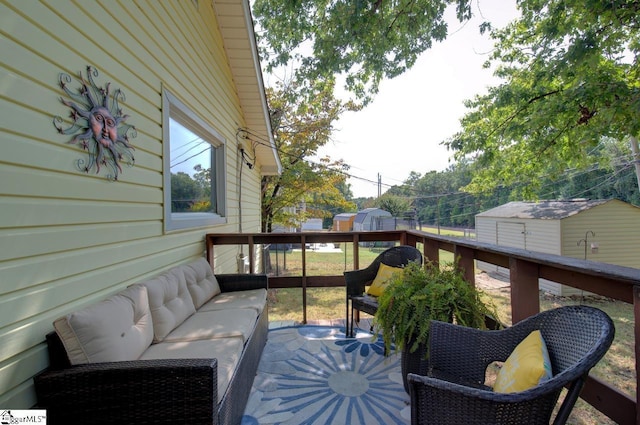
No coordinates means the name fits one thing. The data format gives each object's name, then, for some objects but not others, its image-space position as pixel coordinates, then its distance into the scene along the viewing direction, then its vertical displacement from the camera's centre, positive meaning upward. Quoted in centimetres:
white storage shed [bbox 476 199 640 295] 759 -53
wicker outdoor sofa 130 -75
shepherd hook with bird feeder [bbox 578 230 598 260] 757 -79
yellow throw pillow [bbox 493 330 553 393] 115 -63
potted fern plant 200 -66
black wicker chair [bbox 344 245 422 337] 313 -67
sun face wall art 157 +55
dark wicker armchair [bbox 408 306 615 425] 104 -66
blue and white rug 208 -141
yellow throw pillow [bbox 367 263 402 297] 315 -70
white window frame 266 +67
